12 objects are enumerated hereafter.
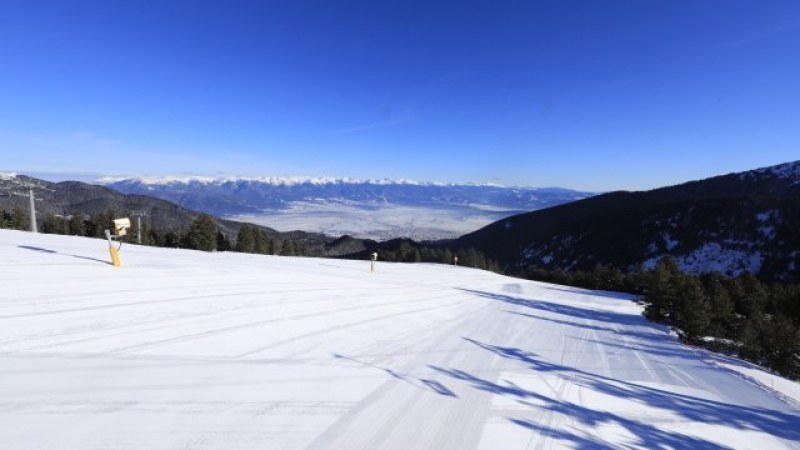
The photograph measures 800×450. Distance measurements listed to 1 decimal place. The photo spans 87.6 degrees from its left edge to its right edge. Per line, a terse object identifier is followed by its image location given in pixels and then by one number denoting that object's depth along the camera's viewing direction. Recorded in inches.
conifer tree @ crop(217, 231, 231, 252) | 2868.8
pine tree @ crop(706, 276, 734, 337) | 1292.1
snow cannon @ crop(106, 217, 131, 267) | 503.4
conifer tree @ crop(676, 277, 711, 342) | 896.9
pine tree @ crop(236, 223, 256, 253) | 2768.2
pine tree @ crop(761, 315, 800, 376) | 1009.5
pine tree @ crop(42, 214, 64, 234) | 2662.4
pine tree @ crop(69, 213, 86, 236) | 2816.4
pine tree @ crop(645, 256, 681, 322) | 1048.0
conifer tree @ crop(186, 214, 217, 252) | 2338.8
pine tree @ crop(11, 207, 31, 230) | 2452.0
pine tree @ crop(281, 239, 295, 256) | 3164.4
